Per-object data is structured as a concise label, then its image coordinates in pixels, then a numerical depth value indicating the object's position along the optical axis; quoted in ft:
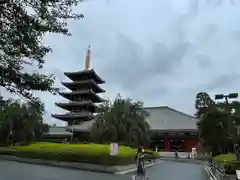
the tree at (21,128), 80.85
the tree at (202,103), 79.99
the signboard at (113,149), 40.69
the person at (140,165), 31.30
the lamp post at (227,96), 36.30
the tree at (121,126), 76.09
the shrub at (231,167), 25.60
